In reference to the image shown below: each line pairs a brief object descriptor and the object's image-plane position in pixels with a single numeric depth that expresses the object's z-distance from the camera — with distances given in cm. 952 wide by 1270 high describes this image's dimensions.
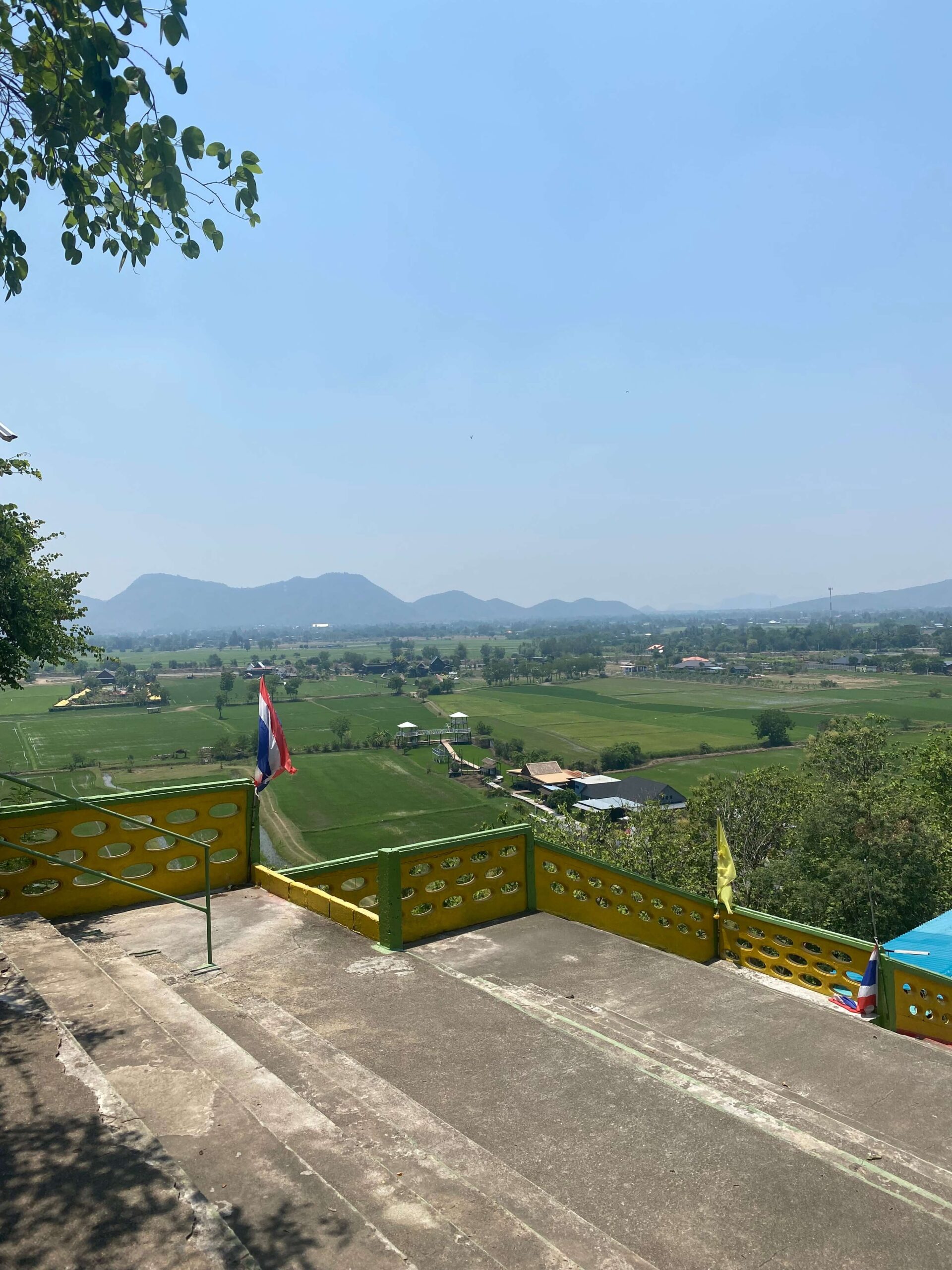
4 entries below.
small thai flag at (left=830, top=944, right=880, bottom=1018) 768
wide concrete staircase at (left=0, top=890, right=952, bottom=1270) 297
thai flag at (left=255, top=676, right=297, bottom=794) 857
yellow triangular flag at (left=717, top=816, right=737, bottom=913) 857
